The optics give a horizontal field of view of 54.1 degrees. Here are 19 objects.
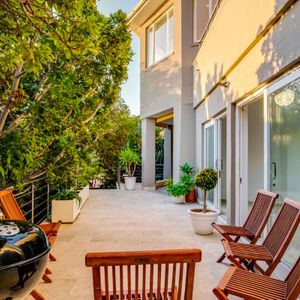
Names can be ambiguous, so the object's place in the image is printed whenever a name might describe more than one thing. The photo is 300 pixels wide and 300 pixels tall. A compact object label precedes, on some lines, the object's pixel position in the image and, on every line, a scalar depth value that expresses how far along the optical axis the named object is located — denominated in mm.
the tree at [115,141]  12602
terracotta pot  9055
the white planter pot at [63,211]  6230
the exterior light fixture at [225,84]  5651
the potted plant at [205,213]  5141
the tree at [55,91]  2254
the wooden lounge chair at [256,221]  3521
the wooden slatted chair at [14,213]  3402
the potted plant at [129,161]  11969
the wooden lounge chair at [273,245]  2774
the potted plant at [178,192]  8594
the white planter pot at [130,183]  11961
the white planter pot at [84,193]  8230
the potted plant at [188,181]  8820
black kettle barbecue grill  1372
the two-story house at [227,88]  3539
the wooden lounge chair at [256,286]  2092
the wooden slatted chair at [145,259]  1563
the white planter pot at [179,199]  8703
